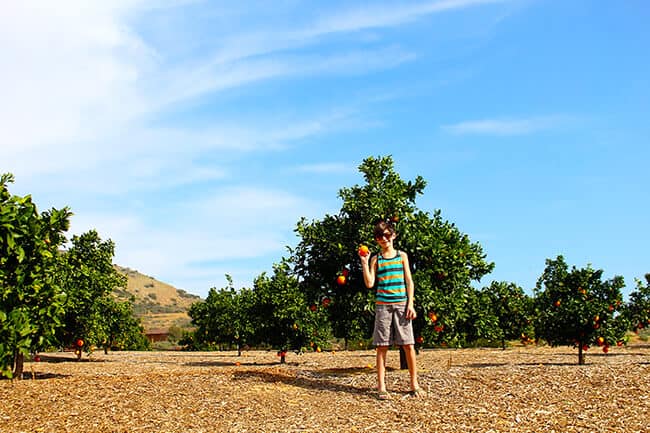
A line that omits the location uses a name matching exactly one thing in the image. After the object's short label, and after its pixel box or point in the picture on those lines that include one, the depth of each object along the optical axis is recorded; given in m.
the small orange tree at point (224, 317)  36.62
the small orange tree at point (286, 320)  26.58
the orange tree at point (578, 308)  22.19
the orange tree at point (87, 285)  20.58
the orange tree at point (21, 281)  9.65
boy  10.37
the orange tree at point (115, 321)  22.10
